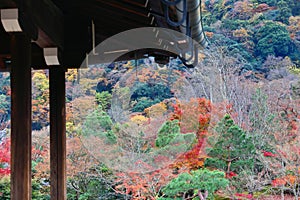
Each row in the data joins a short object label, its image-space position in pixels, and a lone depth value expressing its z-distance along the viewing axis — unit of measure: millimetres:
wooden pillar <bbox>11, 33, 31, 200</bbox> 6152
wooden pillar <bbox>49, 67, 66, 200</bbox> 7876
